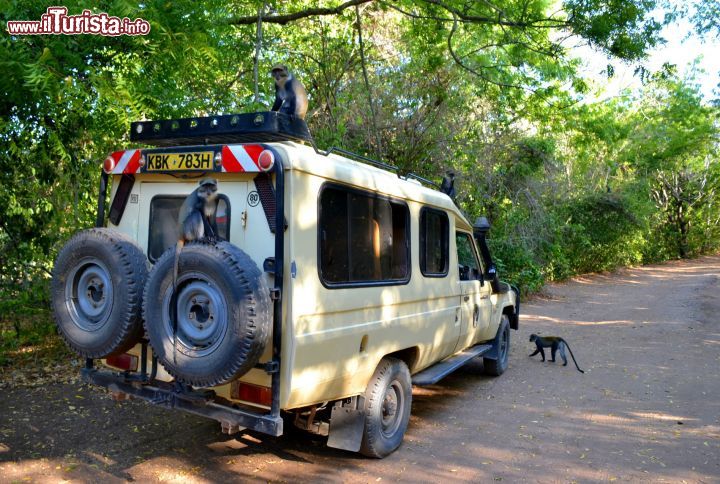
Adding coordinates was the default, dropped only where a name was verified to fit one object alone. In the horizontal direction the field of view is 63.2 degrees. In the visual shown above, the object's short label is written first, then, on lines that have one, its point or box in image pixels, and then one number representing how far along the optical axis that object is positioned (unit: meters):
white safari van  3.50
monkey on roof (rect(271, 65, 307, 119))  4.38
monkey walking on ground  8.24
